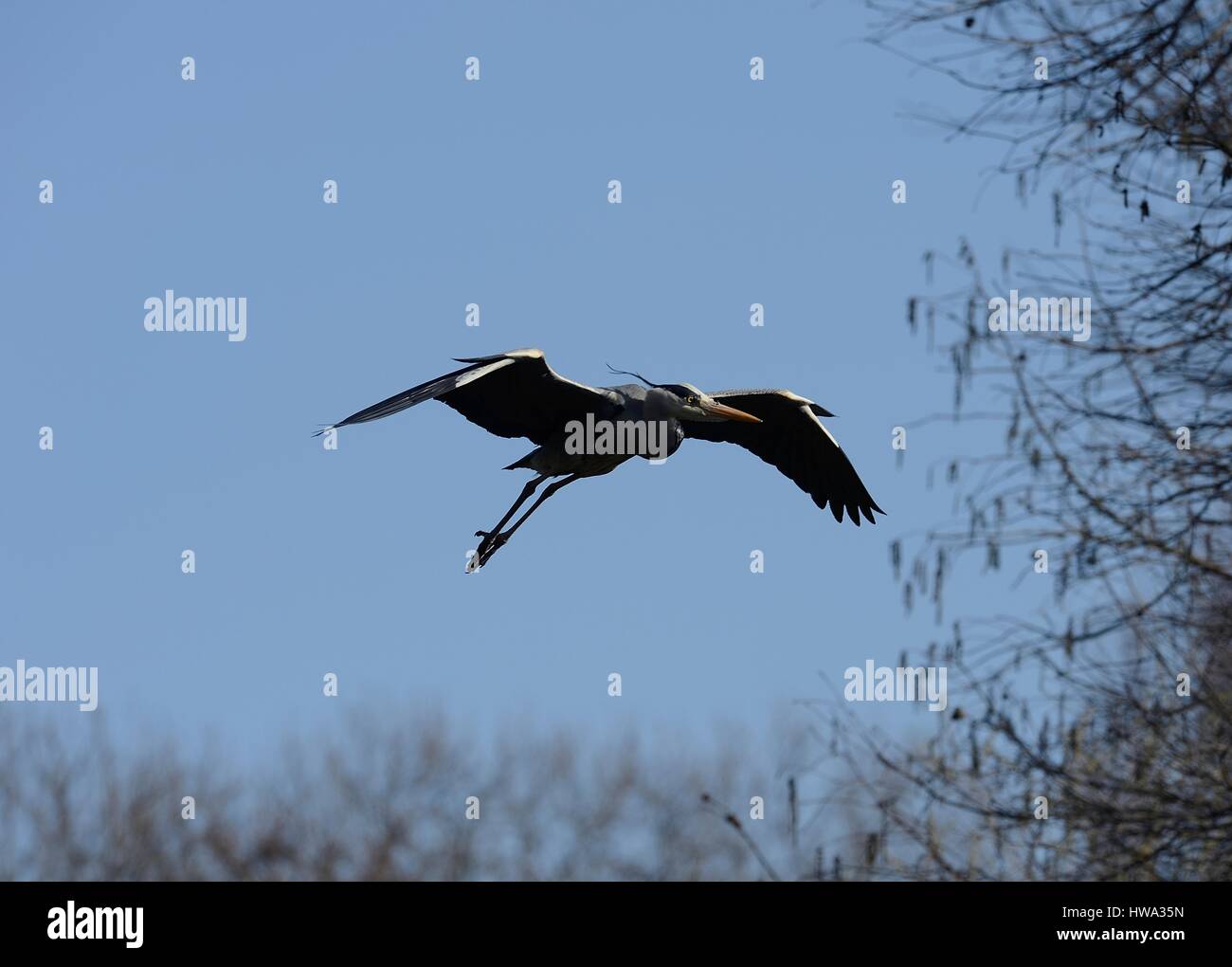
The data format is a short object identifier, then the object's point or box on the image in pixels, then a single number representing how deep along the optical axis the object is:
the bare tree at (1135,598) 17.56
